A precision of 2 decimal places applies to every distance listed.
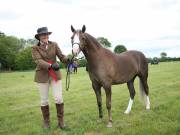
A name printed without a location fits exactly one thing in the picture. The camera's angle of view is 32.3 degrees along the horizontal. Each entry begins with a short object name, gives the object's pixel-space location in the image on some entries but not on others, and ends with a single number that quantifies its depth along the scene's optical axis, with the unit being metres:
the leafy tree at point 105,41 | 117.00
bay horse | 6.89
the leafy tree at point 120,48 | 102.90
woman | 7.06
